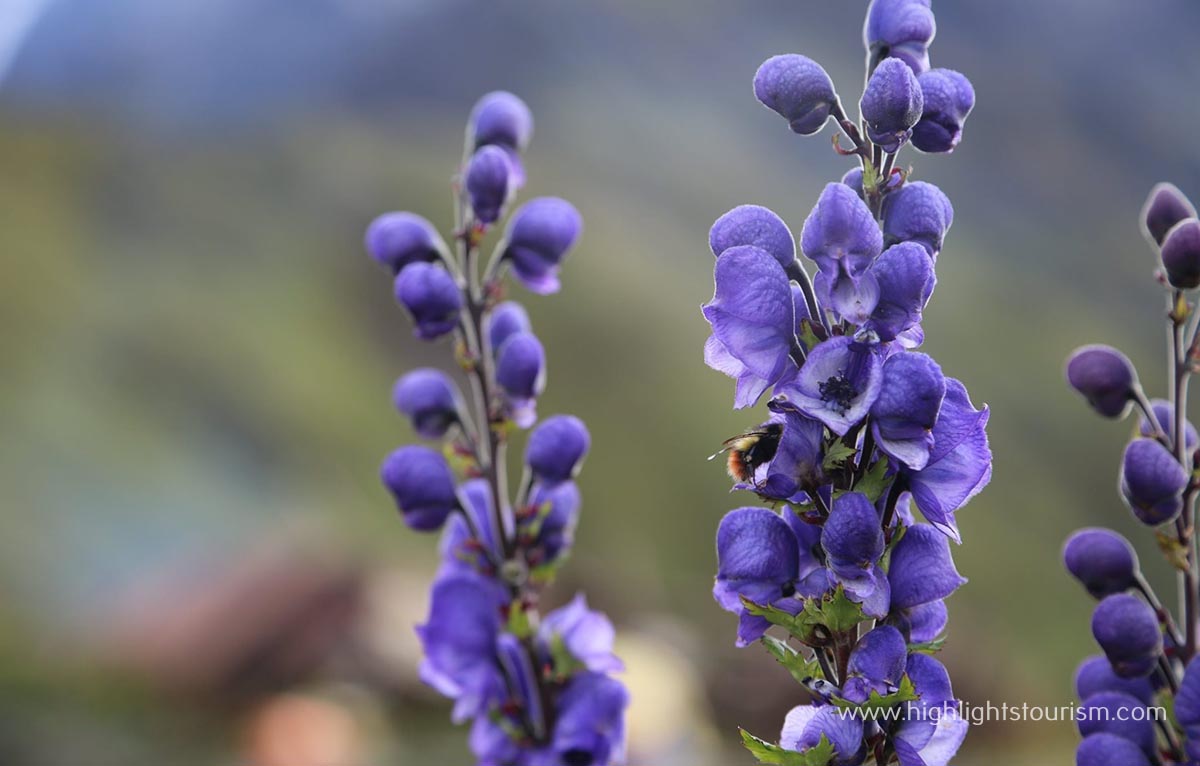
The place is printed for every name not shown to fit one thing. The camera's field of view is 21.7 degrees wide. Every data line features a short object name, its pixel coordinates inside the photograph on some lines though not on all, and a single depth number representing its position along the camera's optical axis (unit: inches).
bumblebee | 23.2
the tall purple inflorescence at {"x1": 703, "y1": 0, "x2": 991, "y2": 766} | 22.7
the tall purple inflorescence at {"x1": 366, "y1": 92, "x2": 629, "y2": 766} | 26.8
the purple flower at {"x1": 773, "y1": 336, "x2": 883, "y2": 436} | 22.6
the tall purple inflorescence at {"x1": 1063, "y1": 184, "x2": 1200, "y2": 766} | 24.8
